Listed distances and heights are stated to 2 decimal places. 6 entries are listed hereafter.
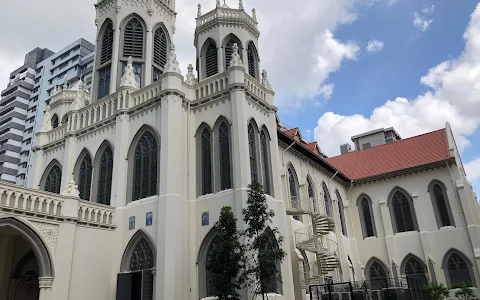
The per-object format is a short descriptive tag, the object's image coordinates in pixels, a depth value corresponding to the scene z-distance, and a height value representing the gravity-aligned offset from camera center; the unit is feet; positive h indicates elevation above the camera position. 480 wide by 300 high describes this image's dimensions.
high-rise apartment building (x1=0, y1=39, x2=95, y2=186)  230.27 +122.42
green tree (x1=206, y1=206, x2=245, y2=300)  44.52 +3.90
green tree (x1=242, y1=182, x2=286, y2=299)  45.03 +5.55
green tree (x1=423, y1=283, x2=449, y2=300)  72.02 -0.75
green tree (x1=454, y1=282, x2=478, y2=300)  77.00 -1.24
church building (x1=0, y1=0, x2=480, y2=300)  54.75 +17.83
